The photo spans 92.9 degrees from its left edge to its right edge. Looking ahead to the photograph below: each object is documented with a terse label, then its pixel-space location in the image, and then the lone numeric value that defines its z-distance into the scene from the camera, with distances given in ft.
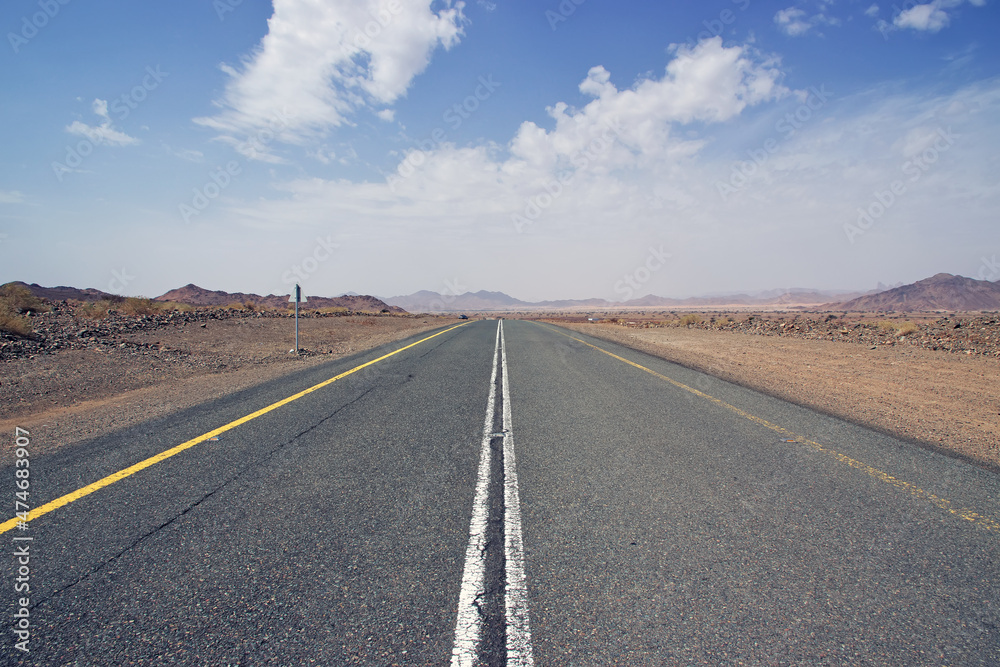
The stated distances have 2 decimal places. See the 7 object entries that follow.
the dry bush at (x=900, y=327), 65.16
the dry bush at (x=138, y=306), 78.95
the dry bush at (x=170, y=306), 97.29
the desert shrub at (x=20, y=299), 53.09
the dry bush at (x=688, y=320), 133.69
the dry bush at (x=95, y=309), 59.16
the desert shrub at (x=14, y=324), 39.70
